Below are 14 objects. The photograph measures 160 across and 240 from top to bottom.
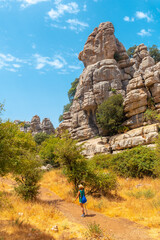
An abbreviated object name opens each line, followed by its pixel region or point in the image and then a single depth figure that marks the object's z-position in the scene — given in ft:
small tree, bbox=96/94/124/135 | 104.63
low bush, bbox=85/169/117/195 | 46.65
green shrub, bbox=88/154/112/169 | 76.63
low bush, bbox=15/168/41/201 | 44.32
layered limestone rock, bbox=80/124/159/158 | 79.92
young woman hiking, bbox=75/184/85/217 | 34.13
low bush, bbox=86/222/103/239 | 23.20
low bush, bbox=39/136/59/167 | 108.06
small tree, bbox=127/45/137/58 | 203.89
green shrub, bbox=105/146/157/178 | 61.77
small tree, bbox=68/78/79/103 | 214.57
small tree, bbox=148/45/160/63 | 179.32
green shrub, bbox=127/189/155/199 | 41.09
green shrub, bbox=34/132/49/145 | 157.81
